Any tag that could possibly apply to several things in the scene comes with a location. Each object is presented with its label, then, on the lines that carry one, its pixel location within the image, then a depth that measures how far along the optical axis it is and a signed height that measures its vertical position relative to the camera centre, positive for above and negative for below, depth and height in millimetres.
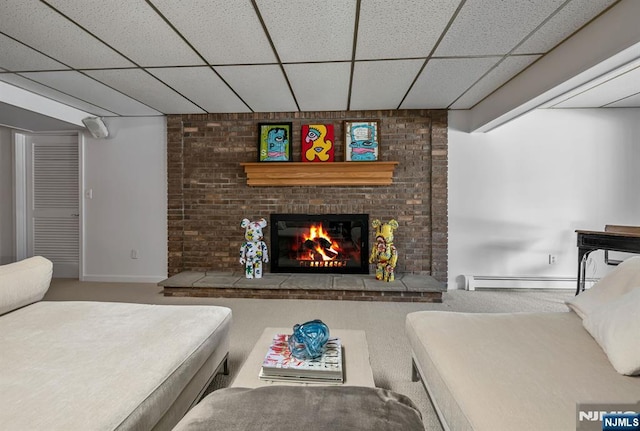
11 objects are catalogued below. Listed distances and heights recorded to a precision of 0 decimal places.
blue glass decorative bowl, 1331 -576
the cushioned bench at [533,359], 940 -588
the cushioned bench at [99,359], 912 -576
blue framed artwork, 3881 +907
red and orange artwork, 3939 +875
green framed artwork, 3957 +874
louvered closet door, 4340 +134
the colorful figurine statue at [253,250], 3748 -495
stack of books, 1229 -643
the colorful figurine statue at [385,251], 3617 -477
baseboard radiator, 3777 -889
